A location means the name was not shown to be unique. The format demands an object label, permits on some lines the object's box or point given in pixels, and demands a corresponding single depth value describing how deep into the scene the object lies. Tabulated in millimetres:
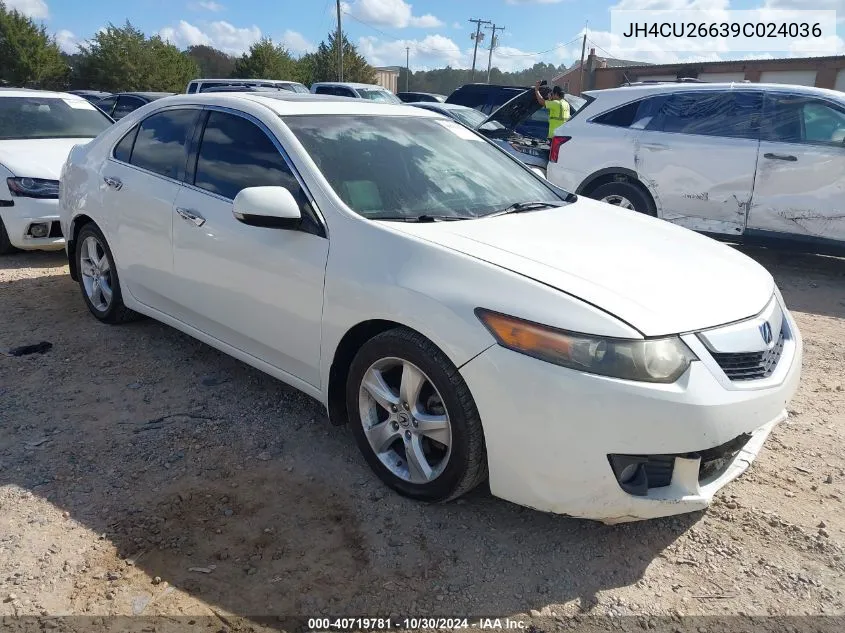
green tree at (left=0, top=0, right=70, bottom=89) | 39688
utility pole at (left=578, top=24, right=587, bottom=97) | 42625
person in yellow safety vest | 10594
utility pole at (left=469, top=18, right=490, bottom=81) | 63062
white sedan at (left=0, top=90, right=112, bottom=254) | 6230
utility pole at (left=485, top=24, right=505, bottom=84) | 64613
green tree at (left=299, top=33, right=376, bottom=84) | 43062
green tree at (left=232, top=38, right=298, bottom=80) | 40719
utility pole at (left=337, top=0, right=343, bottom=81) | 38247
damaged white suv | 6230
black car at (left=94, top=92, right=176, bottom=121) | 15000
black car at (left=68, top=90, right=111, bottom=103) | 21266
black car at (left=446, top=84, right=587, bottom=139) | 16641
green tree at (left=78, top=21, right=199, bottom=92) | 40219
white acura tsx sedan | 2307
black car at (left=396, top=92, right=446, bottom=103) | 22706
